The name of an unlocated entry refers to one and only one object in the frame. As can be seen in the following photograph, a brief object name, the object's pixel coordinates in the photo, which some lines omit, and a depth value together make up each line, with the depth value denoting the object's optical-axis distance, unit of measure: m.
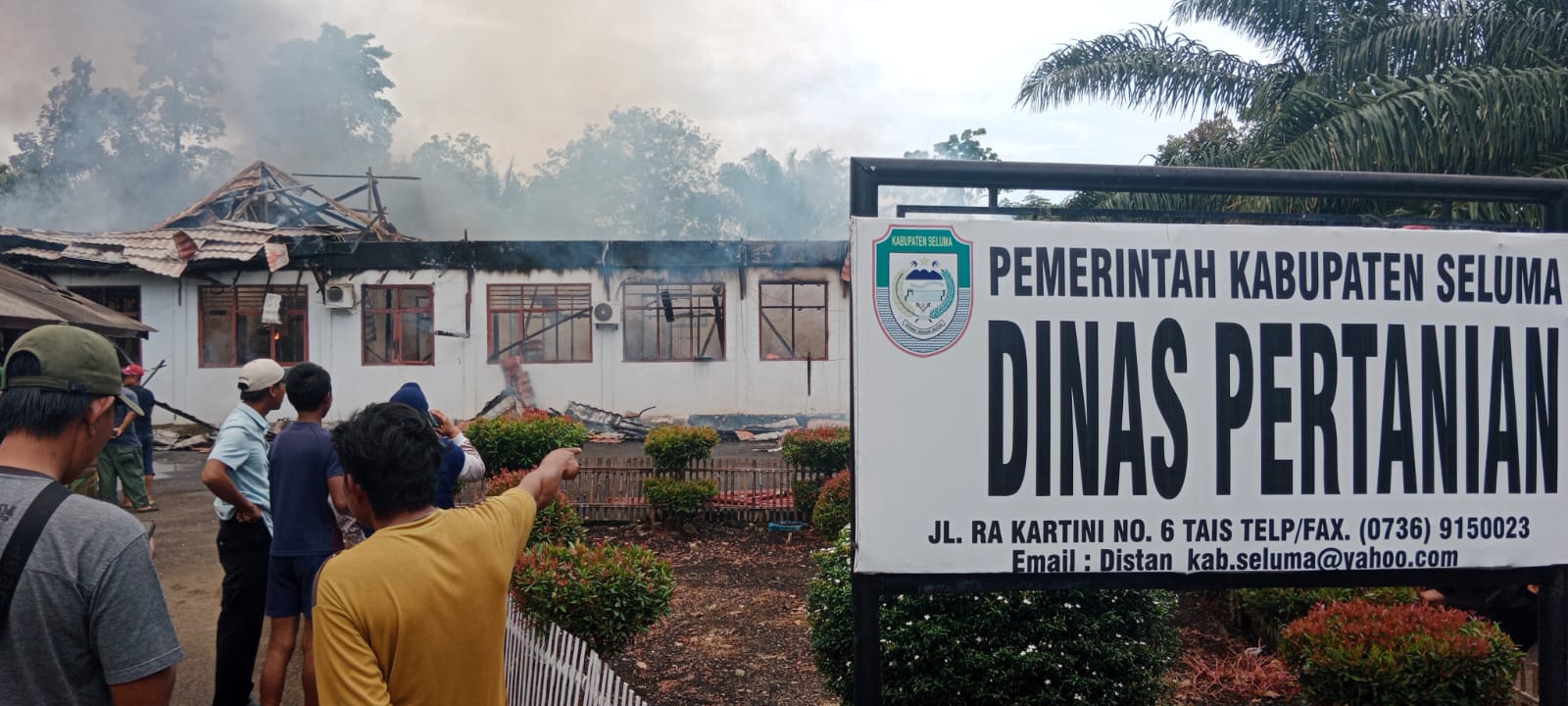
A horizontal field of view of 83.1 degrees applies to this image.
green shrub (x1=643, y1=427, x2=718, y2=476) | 10.17
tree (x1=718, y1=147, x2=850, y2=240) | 36.94
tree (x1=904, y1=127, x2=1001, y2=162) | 30.00
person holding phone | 4.17
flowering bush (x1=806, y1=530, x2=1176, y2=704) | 3.52
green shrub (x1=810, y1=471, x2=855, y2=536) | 8.17
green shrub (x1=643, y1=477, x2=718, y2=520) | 9.58
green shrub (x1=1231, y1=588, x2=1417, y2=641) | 5.30
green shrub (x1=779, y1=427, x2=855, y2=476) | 9.83
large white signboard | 2.30
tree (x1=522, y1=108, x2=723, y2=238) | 45.06
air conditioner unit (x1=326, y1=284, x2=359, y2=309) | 18.53
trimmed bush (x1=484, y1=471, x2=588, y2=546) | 6.42
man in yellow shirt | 1.90
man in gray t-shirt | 1.73
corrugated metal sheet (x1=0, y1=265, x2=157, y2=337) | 8.24
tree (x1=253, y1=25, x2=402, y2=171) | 40.84
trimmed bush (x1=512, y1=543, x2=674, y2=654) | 4.50
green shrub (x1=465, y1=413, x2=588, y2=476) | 10.31
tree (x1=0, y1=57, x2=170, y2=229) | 33.44
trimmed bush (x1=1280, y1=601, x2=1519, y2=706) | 3.70
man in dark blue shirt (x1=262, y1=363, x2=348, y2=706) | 3.97
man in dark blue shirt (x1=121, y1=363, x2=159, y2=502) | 9.75
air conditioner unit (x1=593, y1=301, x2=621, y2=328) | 18.77
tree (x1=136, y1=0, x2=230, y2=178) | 39.31
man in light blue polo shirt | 4.17
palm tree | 7.45
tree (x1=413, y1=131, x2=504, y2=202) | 47.66
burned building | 18.58
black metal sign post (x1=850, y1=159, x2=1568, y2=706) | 2.33
